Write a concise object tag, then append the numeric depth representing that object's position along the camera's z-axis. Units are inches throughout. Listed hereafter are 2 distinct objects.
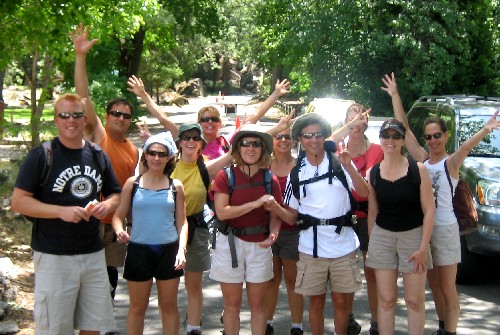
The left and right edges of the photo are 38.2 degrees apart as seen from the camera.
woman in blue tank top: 203.5
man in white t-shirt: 213.8
